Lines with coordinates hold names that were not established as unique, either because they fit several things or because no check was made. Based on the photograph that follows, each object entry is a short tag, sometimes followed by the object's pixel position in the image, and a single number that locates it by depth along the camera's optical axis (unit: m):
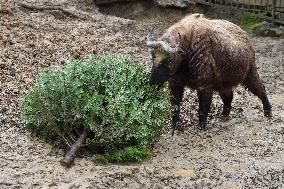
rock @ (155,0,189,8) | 14.55
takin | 7.65
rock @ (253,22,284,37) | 13.72
